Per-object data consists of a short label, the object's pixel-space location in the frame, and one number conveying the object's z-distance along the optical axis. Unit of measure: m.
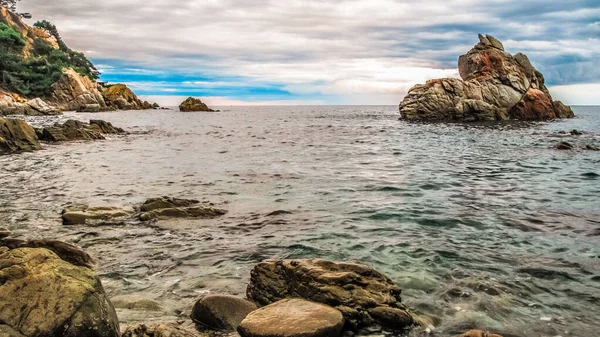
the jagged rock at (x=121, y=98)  125.06
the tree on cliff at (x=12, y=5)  133.31
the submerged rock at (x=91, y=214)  11.71
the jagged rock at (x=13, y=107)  75.62
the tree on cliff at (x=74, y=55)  134.00
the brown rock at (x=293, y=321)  5.38
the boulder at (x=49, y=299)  4.46
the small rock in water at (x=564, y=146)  29.77
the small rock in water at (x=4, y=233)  9.27
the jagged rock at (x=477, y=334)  5.42
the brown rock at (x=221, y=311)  6.08
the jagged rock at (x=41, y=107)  79.38
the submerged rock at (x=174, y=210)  12.41
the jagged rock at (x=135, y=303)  6.78
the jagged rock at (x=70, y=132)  34.25
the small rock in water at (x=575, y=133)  40.54
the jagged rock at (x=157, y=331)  5.30
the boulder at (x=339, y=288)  6.26
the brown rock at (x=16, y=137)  27.61
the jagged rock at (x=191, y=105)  134.75
